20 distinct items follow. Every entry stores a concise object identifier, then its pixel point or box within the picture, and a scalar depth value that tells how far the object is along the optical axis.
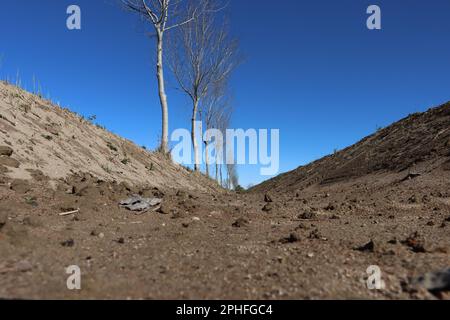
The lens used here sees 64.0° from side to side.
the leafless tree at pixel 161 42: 13.68
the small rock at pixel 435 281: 2.42
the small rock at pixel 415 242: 3.45
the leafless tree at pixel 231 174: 44.66
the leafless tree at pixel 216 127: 23.83
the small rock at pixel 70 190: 6.05
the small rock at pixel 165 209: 5.77
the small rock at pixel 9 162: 6.22
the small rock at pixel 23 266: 2.78
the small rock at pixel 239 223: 5.09
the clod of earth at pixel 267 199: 8.77
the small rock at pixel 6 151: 6.40
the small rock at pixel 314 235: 4.14
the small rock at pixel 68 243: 3.56
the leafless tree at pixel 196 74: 19.17
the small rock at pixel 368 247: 3.48
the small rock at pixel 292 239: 3.94
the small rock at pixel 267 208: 6.71
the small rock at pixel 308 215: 5.85
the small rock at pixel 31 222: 4.05
